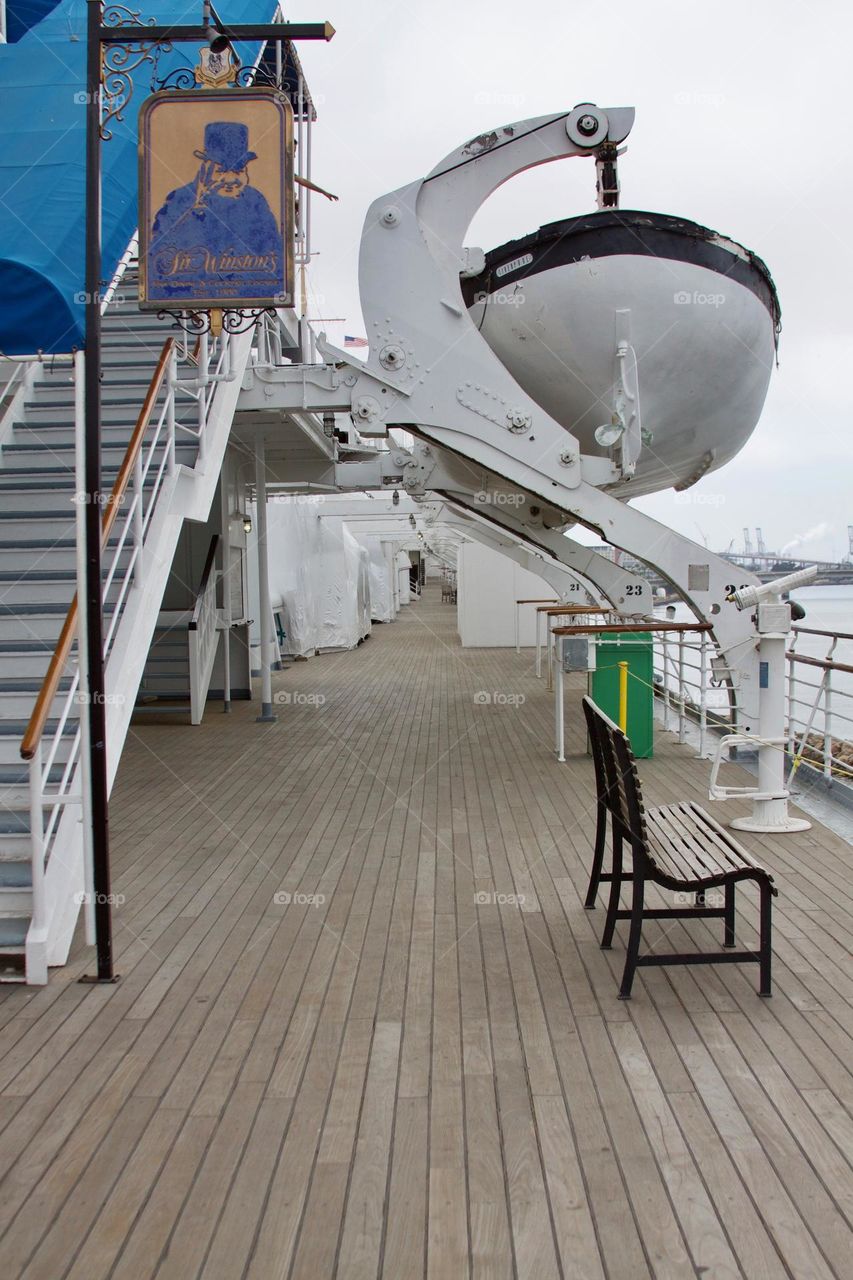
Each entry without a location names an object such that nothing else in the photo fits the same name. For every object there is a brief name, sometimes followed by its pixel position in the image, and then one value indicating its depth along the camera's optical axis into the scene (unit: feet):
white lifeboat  26.02
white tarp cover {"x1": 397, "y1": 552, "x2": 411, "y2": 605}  149.07
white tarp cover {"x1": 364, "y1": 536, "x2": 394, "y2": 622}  105.91
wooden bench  11.66
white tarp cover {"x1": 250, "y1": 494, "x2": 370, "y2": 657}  61.62
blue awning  18.93
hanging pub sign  12.69
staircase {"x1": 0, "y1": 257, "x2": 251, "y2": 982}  13.42
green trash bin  27.50
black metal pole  11.85
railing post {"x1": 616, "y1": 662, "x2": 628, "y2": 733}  27.27
